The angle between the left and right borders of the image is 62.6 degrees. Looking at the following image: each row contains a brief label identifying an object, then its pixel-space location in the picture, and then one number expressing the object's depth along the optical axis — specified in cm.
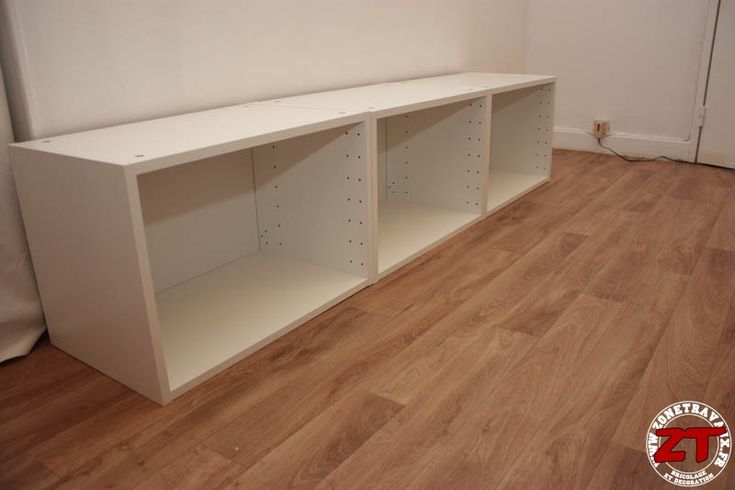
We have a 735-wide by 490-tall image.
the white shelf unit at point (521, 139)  224
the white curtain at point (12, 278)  112
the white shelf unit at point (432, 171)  180
